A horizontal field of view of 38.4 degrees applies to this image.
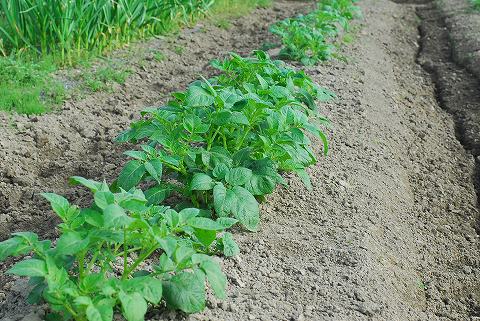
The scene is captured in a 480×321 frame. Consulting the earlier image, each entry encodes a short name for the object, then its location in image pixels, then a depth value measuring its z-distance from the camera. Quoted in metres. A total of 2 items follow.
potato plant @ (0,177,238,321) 2.00
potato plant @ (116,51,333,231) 2.81
